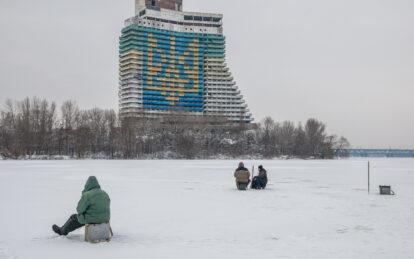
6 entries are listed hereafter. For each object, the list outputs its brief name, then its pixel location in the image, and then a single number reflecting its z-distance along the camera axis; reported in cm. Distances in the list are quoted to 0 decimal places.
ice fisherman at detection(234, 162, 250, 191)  2109
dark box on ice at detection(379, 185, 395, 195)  1973
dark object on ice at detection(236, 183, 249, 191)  2114
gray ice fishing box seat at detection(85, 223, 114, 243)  951
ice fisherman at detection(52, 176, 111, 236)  941
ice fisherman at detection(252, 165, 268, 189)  2181
